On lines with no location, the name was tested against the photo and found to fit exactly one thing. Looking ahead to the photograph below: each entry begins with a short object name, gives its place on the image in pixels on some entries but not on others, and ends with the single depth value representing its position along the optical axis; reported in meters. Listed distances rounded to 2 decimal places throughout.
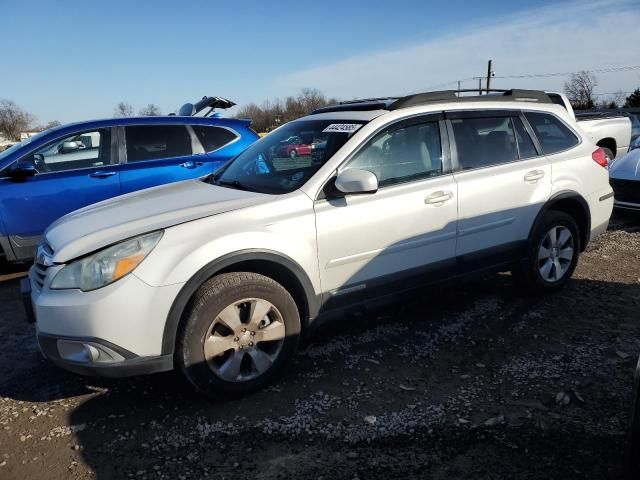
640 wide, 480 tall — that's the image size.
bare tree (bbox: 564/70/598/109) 60.72
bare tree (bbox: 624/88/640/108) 51.16
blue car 5.47
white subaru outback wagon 2.81
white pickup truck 10.59
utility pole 43.34
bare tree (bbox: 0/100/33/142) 72.19
